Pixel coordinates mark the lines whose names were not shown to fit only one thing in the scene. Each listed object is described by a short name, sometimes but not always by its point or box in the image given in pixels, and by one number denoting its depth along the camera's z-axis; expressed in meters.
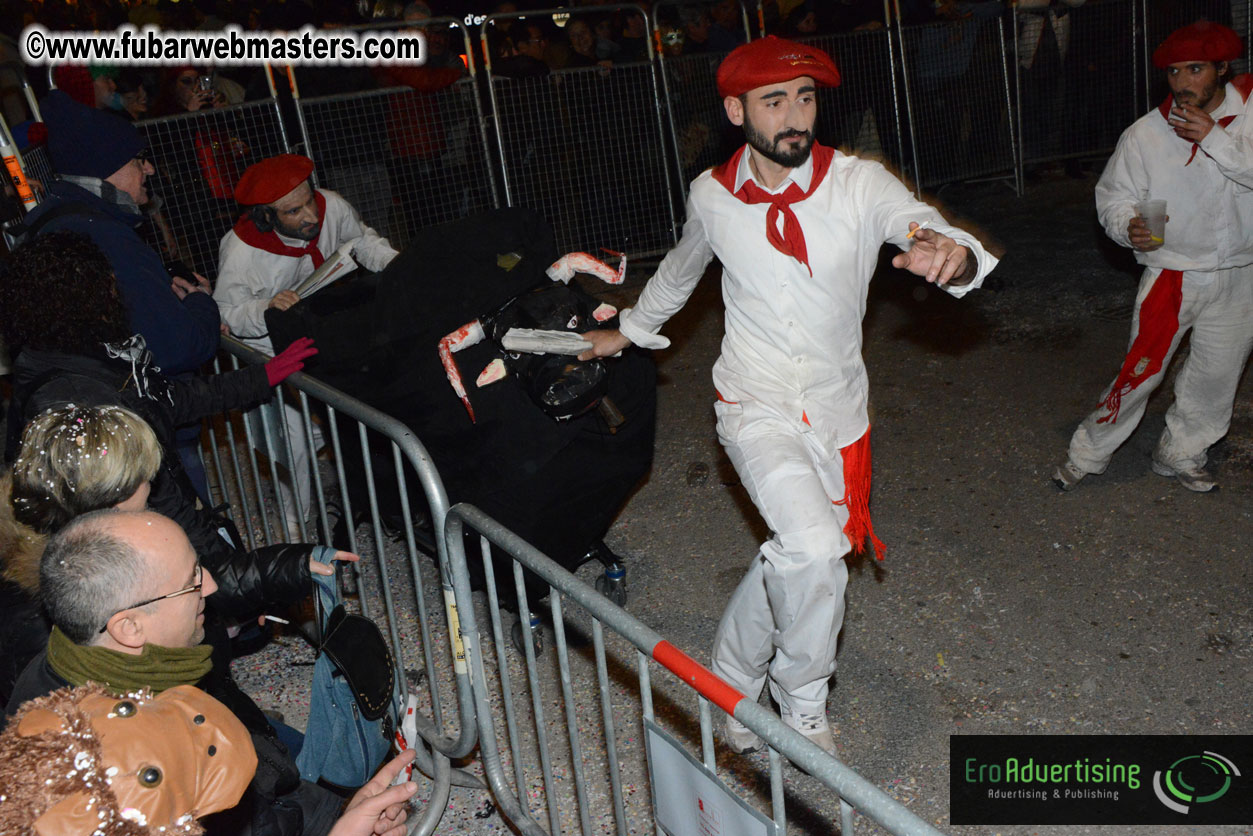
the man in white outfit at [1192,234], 4.76
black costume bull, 4.03
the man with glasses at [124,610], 2.16
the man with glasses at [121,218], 3.98
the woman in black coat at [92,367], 3.26
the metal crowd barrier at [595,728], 1.99
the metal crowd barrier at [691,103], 9.32
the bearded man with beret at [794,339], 3.46
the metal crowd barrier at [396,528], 3.31
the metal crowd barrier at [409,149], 8.10
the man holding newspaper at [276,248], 4.98
